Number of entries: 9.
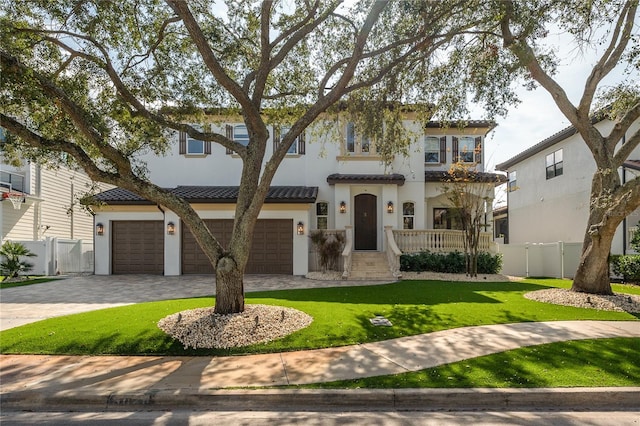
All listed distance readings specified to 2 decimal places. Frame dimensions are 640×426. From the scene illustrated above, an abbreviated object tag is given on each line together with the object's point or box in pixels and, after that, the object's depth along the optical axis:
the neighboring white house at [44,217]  18.14
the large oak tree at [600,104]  9.03
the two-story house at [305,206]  17.30
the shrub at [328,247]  17.08
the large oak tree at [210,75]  7.69
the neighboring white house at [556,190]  16.95
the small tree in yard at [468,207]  15.66
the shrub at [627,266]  14.33
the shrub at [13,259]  15.83
